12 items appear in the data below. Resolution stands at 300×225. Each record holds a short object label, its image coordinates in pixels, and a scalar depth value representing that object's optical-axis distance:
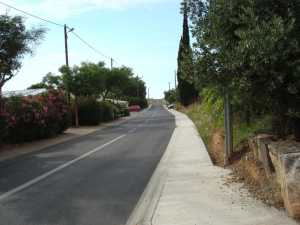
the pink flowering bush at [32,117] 16.62
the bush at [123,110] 47.57
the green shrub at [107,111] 35.02
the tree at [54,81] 29.71
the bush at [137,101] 94.28
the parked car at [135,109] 77.83
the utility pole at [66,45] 28.70
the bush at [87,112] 31.45
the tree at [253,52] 5.48
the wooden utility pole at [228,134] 9.08
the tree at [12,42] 17.36
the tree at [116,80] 41.28
